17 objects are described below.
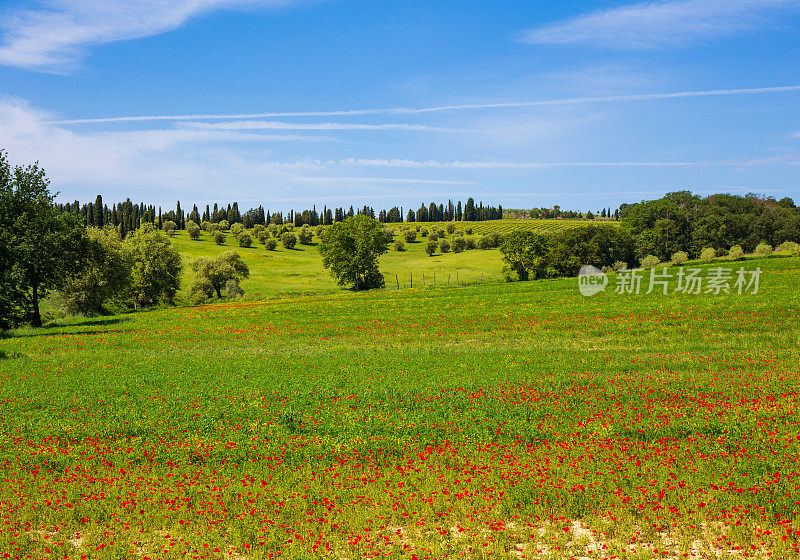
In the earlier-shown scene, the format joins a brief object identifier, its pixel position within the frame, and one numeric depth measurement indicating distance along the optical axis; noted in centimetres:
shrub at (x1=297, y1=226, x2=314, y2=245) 17188
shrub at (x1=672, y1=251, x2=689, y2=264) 8981
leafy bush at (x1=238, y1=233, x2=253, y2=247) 15925
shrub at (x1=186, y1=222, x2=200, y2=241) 17038
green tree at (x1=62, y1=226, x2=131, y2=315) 6153
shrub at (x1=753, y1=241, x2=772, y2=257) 8294
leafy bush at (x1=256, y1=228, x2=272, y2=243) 16516
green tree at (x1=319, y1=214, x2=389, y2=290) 9056
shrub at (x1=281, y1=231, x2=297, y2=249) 16038
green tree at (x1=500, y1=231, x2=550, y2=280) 9125
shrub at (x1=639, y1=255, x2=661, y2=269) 9312
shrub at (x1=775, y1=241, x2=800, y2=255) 7948
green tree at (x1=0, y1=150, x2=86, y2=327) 4138
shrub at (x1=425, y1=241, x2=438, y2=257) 15161
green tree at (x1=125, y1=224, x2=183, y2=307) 7656
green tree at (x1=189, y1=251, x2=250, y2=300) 8750
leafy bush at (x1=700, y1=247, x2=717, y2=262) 8806
